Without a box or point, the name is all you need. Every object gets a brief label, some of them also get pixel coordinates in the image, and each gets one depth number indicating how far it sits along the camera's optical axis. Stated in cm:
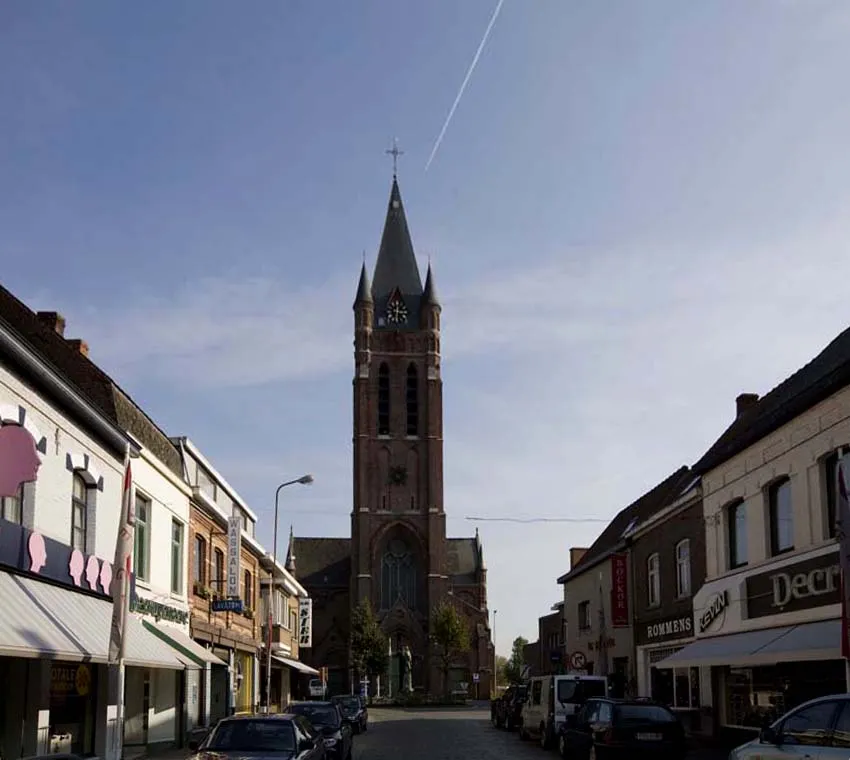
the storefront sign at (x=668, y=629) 3124
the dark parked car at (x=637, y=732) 2092
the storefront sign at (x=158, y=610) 2455
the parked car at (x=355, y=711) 3938
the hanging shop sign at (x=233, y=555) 3491
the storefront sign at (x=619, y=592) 3866
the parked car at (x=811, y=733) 1209
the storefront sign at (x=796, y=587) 2061
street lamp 3888
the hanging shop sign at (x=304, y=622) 6800
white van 3048
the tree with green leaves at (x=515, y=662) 13232
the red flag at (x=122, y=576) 1727
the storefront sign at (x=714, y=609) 2700
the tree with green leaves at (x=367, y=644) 8938
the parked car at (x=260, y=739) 1540
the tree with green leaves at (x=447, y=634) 8988
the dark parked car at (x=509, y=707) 4028
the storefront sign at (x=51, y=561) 1731
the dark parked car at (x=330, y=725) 2216
